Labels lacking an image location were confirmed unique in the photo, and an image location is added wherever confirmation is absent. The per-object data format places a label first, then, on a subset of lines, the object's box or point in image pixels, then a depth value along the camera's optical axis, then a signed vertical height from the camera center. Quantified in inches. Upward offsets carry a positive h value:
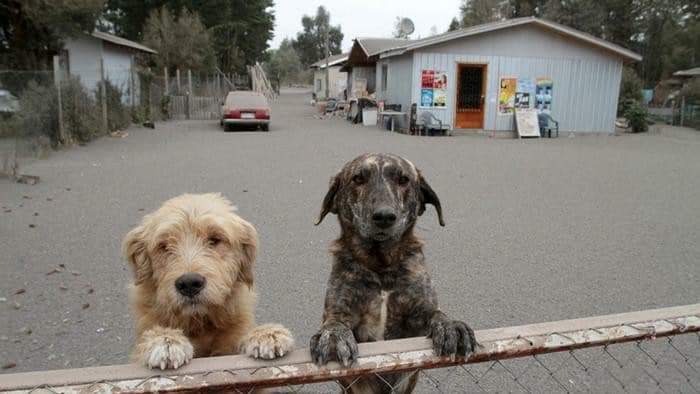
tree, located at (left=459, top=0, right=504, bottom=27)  2637.8 +380.8
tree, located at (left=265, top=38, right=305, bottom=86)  4348.9 +201.9
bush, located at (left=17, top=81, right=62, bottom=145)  583.8 -29.1
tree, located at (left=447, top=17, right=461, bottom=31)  2930.1 +356.2
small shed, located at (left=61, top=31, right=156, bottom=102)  995.8 +52.5
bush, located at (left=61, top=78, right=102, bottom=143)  658.8 -33.5
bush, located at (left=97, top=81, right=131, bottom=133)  821.9 -35.0
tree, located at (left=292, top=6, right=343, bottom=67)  4945.9 +457.4
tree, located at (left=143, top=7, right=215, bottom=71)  1428.4 +115.8
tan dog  96.4 -33.4
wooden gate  1215.8 -44.5
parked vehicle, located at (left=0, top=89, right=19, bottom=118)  583.5 -20.7
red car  957.8 -37.4
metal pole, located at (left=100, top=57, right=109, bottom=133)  786.2 -14.8
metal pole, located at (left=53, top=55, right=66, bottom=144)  631.8 -13.0
